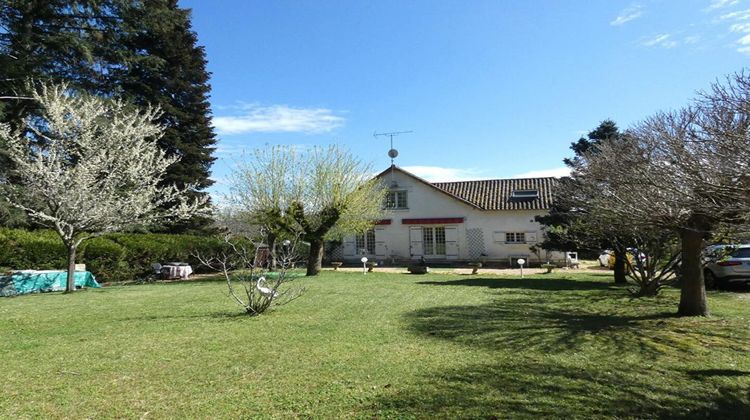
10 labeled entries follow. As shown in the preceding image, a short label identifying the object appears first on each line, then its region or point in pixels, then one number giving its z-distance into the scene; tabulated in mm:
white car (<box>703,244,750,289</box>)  13461
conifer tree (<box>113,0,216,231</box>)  25203
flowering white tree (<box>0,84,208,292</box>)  13711
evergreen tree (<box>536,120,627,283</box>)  12328
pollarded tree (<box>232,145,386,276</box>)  18750
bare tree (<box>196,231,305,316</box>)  8680
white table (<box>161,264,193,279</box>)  19688
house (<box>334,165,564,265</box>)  27406
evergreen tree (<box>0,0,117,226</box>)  16453
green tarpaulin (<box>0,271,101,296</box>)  13102
